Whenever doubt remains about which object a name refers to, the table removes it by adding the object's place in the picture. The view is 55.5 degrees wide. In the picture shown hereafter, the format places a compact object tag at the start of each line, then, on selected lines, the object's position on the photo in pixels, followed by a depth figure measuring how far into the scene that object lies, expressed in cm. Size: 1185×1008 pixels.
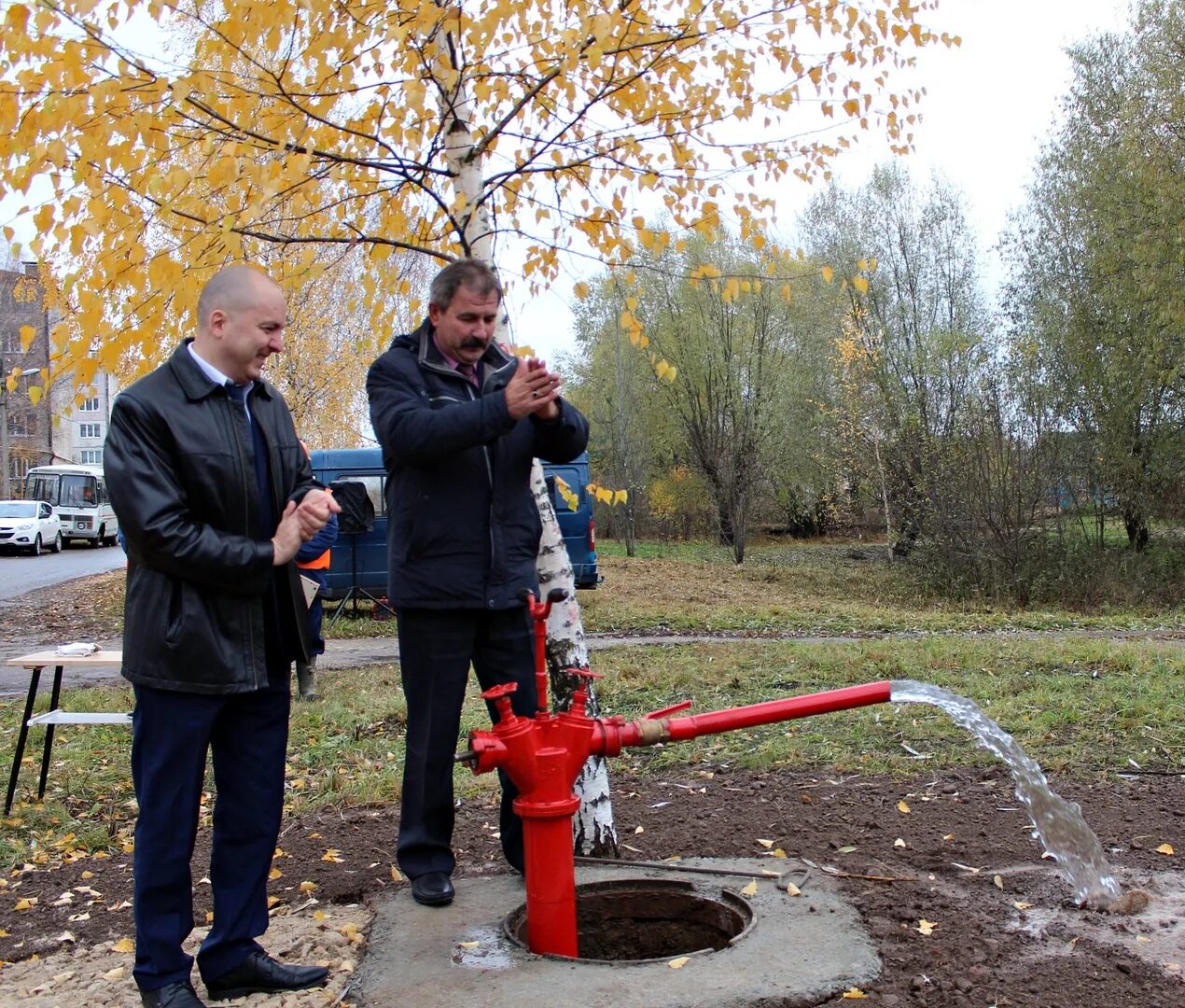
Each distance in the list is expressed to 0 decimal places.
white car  3238
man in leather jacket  286
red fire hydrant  317
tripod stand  1396
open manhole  365
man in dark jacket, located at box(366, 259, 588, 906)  353
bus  3825
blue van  1403
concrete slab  290
